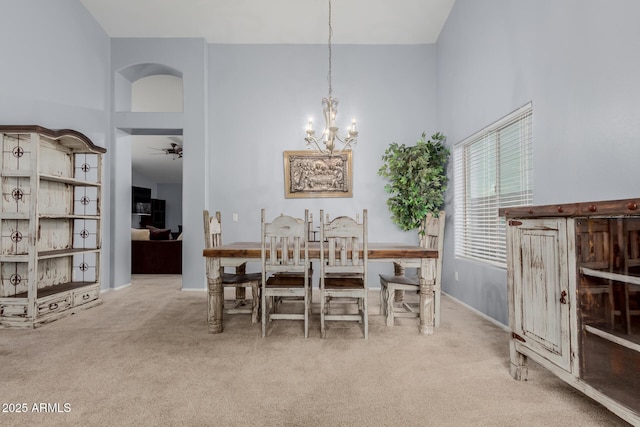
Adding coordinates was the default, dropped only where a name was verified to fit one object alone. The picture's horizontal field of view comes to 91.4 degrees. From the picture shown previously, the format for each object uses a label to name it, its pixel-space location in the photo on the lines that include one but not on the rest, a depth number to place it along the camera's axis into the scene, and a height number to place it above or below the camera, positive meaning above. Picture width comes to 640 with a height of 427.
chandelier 3.23 +0.98
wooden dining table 2.82 -0.39
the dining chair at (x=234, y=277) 3.05 -0.56
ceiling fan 8.06 +1.91
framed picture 4.74 +0.69
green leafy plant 4.18 +0.56
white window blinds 2.88 +0.42
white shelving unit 3.00 -0.02
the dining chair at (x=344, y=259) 2.65 -0.33
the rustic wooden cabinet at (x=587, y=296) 1.41 -0.39
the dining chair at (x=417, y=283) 2.94 -0.60
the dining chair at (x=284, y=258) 2.71 -0.32
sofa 5.86 -0.65
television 10.52 +0.75
